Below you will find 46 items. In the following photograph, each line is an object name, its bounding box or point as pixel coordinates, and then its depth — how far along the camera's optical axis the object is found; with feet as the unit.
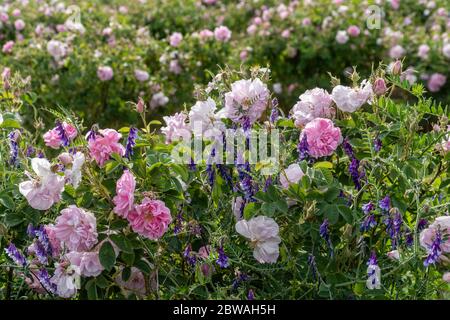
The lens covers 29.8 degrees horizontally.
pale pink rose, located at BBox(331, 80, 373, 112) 7.31
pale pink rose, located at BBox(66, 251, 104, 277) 6.79
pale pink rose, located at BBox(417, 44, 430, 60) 20.12
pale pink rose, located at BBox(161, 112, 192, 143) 7.77
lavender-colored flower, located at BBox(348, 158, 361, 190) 7.14
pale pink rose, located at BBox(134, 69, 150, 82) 17.30
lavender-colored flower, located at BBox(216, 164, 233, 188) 7.34
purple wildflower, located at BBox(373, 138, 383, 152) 7.13
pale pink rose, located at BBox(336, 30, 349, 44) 20.44
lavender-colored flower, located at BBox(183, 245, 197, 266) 7.11
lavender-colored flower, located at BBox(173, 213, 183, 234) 7.23
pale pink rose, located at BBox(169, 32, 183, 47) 18.99
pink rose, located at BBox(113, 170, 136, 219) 6.64
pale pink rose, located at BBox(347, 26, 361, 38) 20.57
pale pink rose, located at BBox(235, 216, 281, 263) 6.93
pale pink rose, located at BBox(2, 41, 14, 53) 17.94
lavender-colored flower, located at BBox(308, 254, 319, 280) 6.88
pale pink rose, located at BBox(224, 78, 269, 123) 7.32
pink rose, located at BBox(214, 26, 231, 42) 19.43
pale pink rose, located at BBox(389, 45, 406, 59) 20.36
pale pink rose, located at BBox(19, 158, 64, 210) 6.77
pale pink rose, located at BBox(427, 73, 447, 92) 19.85
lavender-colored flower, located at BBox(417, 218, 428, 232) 6.91
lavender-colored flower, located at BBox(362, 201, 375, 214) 6.73
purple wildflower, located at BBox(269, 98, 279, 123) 7.44
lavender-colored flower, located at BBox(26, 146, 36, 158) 8.44
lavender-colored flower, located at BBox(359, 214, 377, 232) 6.77
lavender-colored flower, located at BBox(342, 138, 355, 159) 7.29
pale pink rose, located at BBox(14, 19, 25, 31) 20.12
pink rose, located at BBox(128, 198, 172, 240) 6.70
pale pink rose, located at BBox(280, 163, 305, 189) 7.00
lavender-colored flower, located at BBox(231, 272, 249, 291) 7.07
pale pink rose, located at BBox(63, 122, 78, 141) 7.55
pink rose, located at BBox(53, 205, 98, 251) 6.66
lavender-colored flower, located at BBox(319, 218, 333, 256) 6.64
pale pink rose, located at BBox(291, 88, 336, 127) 7.50
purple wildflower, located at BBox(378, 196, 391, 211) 6.75
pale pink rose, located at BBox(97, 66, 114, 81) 16.94
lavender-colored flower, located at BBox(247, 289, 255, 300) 6.72
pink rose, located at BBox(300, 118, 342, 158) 7.08
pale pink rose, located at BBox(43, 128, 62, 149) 7.72
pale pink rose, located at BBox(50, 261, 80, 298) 6.93
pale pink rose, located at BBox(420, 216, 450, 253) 6.72
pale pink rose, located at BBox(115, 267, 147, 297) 7.22
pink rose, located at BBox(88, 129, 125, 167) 6.93
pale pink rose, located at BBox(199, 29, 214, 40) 19.34
